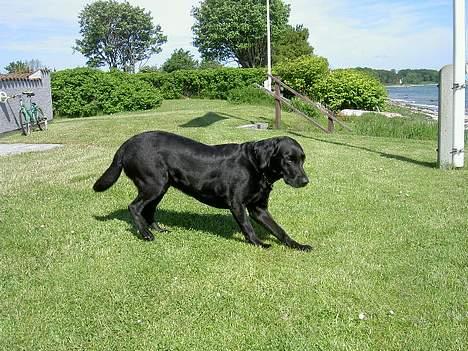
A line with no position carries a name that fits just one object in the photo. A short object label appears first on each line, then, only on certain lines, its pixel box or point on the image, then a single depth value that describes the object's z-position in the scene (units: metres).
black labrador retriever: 4.73
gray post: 8.51
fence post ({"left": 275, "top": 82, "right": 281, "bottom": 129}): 15.24
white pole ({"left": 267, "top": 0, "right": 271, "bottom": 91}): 18.39
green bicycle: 15.41
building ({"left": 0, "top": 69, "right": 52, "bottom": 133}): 16.05
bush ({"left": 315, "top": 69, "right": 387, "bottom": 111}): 22.62
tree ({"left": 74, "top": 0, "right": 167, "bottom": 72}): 67.12
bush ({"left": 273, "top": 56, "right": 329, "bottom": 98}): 23.58
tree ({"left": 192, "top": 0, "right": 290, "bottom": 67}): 52.72
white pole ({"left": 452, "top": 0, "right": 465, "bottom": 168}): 8.19
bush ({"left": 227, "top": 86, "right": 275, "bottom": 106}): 23.92
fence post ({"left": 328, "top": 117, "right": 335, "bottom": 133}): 14.81
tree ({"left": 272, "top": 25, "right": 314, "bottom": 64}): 39.91
